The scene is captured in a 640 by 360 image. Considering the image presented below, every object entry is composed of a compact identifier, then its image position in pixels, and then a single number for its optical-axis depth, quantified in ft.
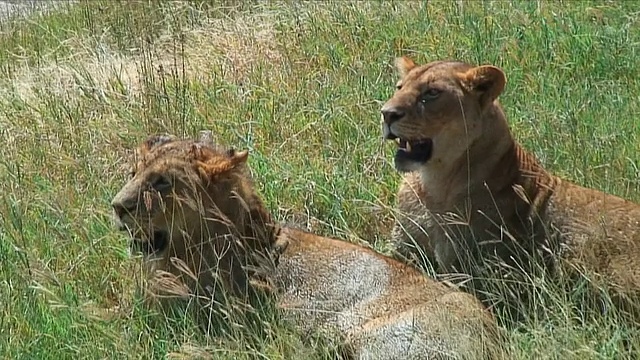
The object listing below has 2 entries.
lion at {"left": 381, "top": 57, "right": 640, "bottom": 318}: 31.78
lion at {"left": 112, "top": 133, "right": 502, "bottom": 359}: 27.66
